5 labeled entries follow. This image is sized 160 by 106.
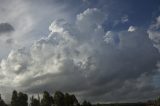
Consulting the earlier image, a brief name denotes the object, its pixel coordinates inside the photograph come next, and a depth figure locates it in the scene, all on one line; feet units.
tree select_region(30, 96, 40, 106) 285.97
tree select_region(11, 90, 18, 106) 279.85
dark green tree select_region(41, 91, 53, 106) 265.68
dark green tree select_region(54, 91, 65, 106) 265.10
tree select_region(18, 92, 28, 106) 282.01
